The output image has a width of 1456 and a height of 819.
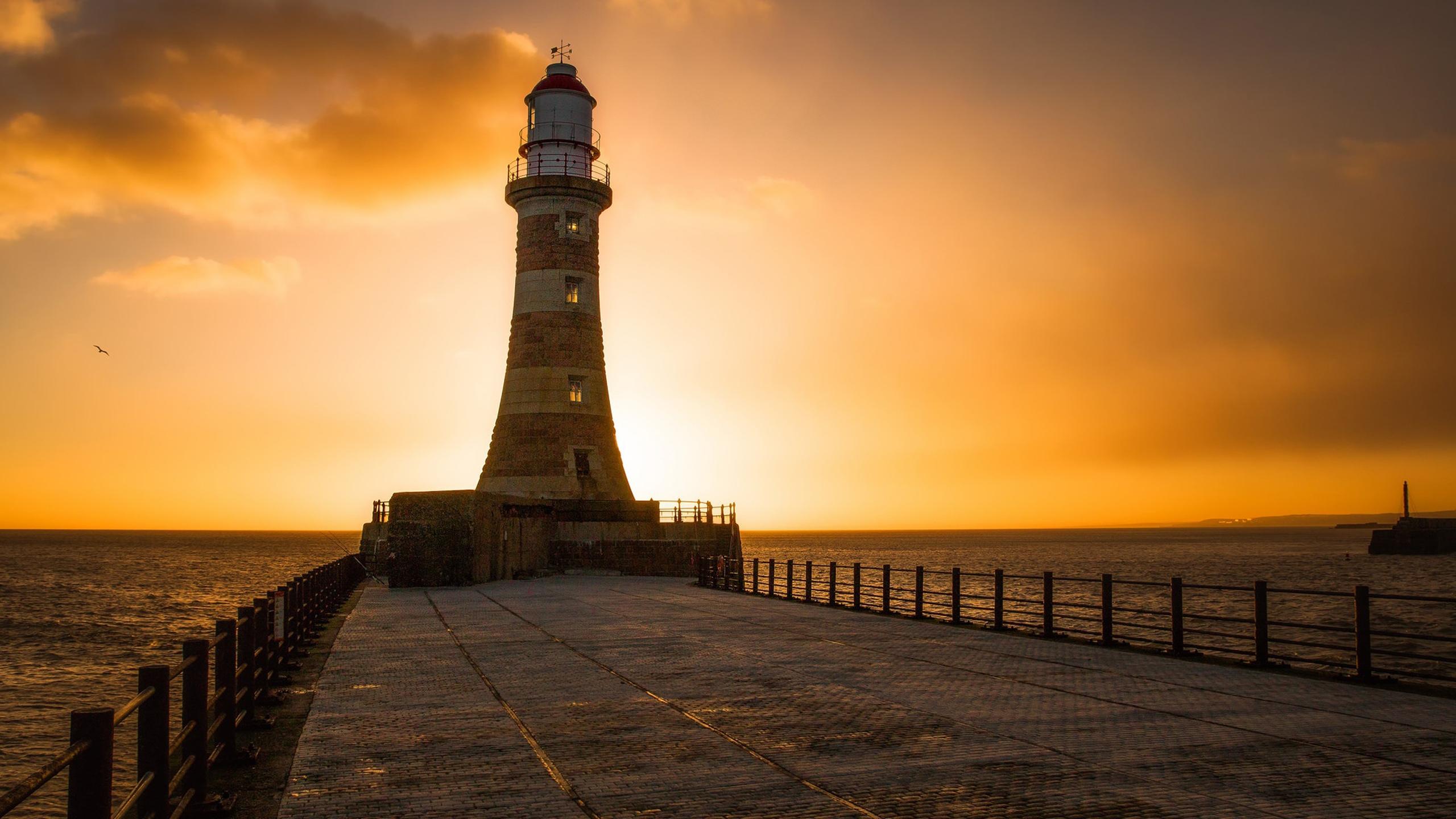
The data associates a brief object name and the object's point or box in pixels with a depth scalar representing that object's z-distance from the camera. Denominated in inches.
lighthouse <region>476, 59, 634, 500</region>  1766.7
